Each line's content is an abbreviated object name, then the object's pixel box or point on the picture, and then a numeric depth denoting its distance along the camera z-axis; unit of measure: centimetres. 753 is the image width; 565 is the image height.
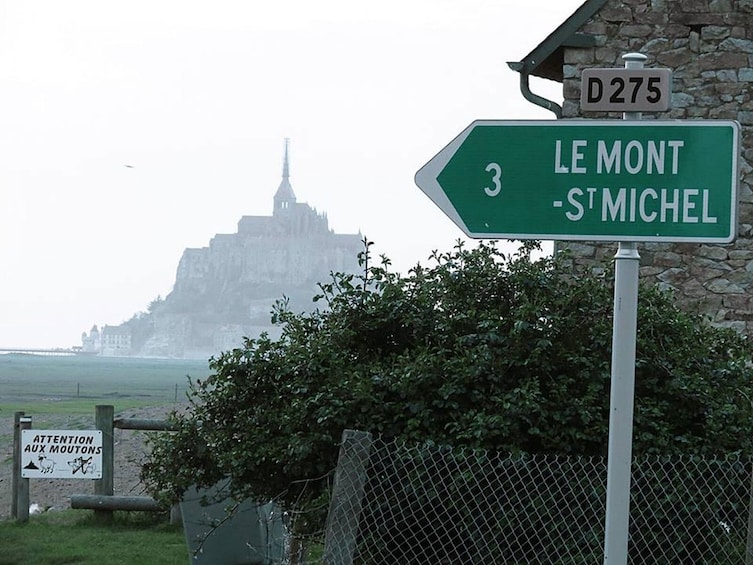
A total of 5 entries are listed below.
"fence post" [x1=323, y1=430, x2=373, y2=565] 1033
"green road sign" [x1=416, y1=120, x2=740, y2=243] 707
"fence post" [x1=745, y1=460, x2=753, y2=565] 1035
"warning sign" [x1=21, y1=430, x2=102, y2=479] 2220
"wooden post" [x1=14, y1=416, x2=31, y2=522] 2206
